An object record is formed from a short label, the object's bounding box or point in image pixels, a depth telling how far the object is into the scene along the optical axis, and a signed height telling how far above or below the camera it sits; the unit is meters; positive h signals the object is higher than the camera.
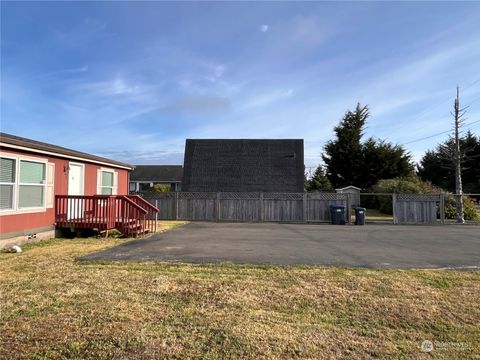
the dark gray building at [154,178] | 44.84 +2.43
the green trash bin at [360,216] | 17.78 -0.88
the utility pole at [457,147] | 20.54 +2.92
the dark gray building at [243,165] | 25.12 +2.33
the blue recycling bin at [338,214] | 18.12 -0.80
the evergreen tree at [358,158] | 33.59 +3.71
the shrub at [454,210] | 21.03 -0.70
